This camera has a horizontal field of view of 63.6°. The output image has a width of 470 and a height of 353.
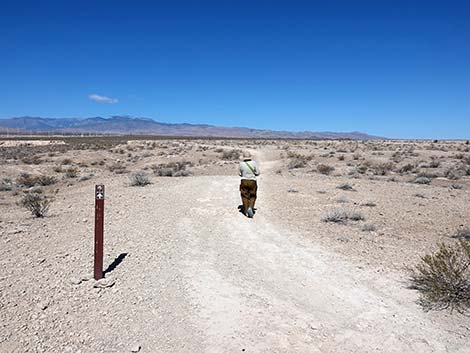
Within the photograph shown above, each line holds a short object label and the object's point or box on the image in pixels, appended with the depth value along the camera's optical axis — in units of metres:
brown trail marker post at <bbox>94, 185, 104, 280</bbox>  5.69
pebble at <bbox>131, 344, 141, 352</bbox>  4.09
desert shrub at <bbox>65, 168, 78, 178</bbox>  22.66
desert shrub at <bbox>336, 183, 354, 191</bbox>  16.46
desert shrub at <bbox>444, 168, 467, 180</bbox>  21.88
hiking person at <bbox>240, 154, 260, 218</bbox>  10.69
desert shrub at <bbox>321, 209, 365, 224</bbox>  10.49
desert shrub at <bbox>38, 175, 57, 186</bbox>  19.68
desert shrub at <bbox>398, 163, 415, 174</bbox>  25.90
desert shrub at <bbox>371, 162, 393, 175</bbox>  24.73
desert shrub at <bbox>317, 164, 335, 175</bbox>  24.82
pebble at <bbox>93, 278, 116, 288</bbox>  5.61
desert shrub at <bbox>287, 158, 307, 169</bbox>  28.33
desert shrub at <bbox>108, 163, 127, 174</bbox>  26.22
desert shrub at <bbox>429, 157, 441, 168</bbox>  28.63
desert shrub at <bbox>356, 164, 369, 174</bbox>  25.53
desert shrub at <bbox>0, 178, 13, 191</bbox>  17.64
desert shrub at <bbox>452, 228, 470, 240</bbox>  9.06
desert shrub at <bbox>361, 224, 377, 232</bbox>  9.60
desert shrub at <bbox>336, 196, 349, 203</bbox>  13.58
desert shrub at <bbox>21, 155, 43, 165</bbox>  31.57
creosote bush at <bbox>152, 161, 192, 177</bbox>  22.42
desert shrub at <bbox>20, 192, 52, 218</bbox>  10.13
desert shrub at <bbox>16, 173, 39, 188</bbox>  19.64
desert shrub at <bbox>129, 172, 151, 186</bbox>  16.70
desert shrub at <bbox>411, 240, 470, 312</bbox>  5.21
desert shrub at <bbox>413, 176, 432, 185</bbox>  19.97
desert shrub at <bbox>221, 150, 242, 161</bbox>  37.59
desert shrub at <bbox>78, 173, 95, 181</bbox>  20.43
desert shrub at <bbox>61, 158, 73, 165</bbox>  31.48
